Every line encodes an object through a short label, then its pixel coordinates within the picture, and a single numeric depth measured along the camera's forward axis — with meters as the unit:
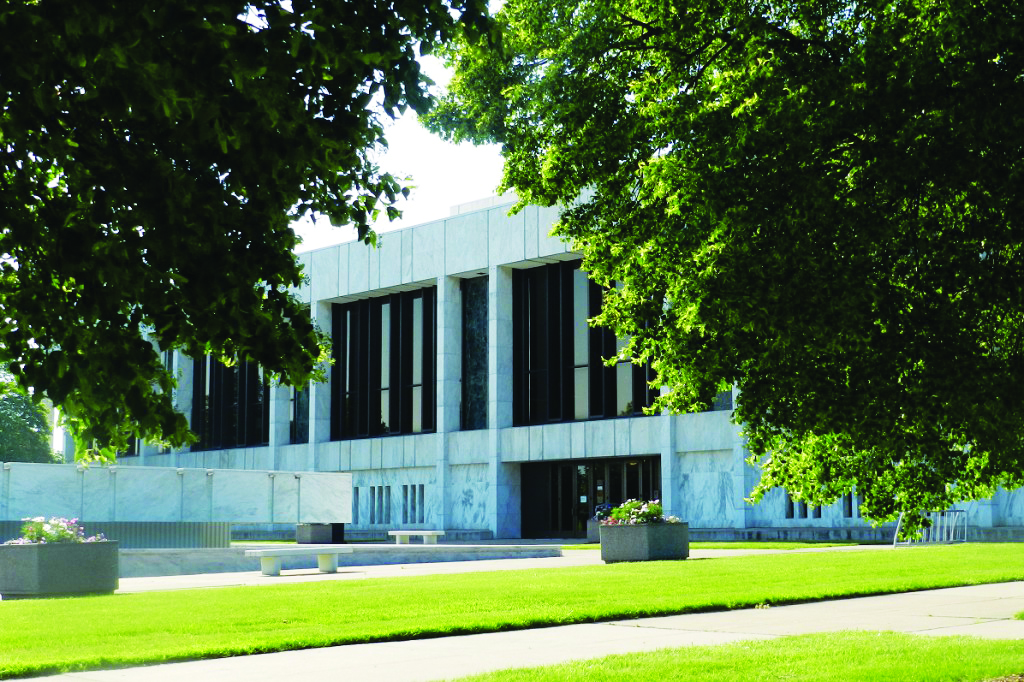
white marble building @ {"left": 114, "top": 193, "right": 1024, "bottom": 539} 44.12
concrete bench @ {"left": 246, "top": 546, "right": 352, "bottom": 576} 23.36
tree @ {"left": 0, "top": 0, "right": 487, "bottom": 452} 5.54
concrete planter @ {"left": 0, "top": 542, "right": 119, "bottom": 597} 17.89
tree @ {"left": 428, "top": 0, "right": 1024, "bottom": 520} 8.59
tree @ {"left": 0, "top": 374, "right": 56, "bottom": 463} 78.81
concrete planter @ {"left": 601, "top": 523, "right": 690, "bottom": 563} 25.92
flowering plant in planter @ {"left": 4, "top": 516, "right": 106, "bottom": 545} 18.33
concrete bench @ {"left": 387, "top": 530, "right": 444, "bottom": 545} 38.72
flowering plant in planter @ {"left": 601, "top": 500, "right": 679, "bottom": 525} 26.31
